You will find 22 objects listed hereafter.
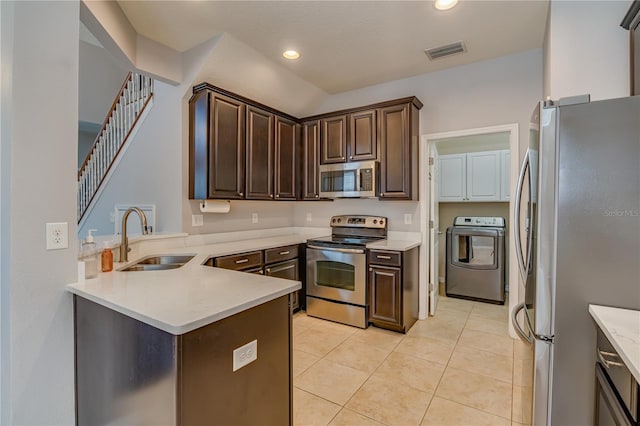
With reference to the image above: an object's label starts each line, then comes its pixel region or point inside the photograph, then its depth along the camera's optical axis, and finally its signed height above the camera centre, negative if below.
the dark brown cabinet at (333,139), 3.79 +0.91
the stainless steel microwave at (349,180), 3.56 +0.39
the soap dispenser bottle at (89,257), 1.64 -0.25
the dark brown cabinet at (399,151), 3.38 +0.68
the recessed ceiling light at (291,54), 3.04 +1.58
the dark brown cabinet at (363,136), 3.57 +0.90
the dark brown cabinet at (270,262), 2.83 -0.51
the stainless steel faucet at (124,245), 2.13 -0.23
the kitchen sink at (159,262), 2.21 -0.40
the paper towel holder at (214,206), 3.23 +0.06
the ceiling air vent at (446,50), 2.92 +1.58
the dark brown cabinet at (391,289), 3.12 -0.79
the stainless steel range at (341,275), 3.33 -0.71
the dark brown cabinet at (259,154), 3.45 +0.67
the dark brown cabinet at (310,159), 4.02 +0.69
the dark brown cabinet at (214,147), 3.04 +0.66
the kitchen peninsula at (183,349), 1.08 -0.55
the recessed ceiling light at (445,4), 2.27 +1.55
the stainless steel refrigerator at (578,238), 1.23 -0.10
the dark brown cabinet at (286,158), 3.82 +0.68
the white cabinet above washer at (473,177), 4.53 +0.55
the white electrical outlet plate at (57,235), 1.46 -0.11
